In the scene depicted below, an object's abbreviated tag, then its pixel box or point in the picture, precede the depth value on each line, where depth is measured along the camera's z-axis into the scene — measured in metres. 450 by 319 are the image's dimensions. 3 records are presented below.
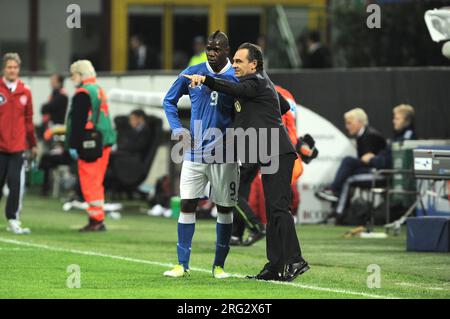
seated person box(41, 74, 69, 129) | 26.62
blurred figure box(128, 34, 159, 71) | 30.03
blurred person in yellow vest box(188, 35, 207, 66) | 25.67
